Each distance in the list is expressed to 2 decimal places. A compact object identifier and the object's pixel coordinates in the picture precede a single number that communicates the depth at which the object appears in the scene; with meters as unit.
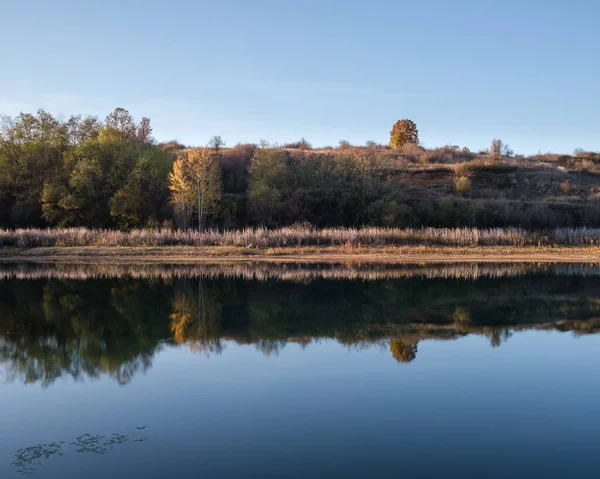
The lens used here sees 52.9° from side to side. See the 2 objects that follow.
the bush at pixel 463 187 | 55.79
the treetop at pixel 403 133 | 88.38
